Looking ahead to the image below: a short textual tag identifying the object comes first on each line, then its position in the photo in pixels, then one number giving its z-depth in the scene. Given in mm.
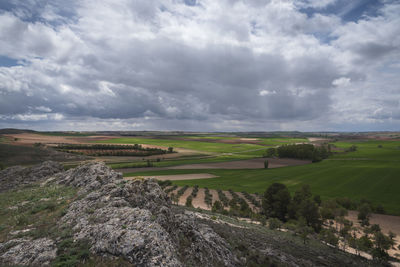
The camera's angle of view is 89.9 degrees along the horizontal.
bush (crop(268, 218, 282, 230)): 41125
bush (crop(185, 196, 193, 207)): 53188
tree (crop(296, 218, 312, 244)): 39250
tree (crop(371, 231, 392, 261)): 32438
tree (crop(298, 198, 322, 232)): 46250
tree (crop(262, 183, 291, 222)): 52625
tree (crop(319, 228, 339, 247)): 35075
